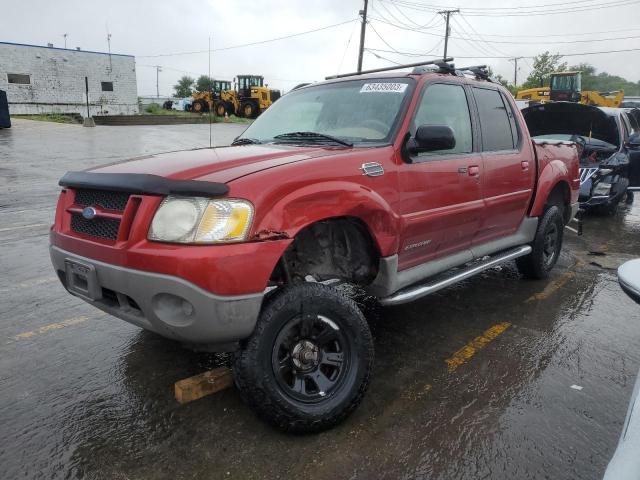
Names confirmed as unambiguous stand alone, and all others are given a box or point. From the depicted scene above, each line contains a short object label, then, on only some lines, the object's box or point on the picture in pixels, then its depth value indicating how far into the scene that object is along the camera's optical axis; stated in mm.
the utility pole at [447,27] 45016
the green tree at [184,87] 95938
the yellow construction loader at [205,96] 37344
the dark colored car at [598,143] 8359
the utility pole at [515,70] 77150
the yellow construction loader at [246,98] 34031
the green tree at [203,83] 71750
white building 36406
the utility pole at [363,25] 32969
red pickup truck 2295
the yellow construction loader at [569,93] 23250
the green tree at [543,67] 72250
